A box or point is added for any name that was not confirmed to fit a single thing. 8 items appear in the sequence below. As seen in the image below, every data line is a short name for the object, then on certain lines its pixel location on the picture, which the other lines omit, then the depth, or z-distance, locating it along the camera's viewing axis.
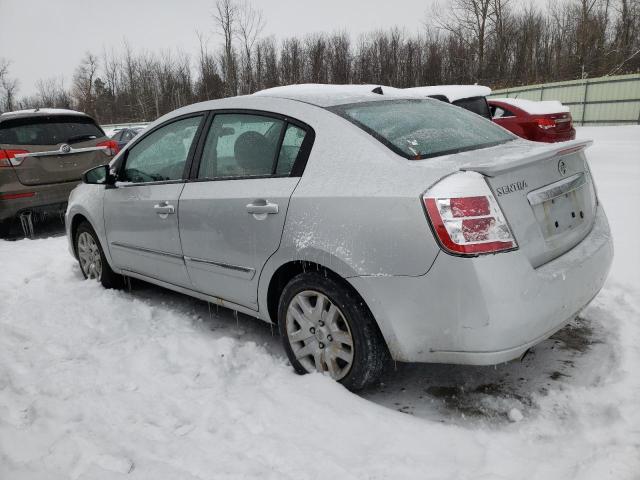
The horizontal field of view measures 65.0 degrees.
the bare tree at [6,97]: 56.78
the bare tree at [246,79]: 39.78
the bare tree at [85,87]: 56.62
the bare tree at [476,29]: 35.44
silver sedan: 2.13
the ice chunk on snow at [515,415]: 2.39
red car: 9.56
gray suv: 6.58
